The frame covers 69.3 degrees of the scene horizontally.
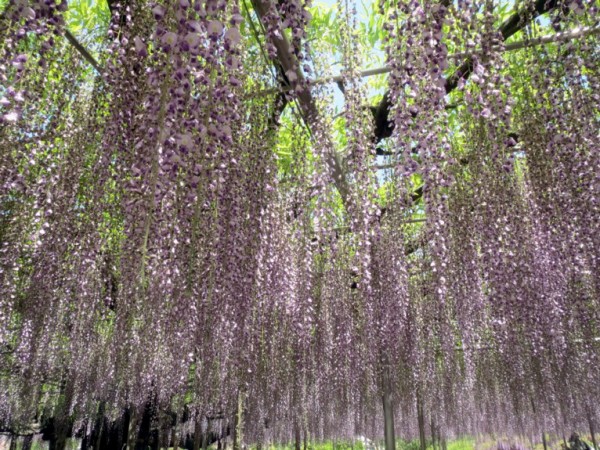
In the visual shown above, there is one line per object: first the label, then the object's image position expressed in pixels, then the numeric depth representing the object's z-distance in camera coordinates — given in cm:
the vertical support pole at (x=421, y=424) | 1035
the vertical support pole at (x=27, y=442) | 1288
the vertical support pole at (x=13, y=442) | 1271
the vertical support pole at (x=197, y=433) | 906
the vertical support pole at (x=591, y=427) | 1211
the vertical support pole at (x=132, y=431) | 865
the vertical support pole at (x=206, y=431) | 1128
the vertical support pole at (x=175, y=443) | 906
